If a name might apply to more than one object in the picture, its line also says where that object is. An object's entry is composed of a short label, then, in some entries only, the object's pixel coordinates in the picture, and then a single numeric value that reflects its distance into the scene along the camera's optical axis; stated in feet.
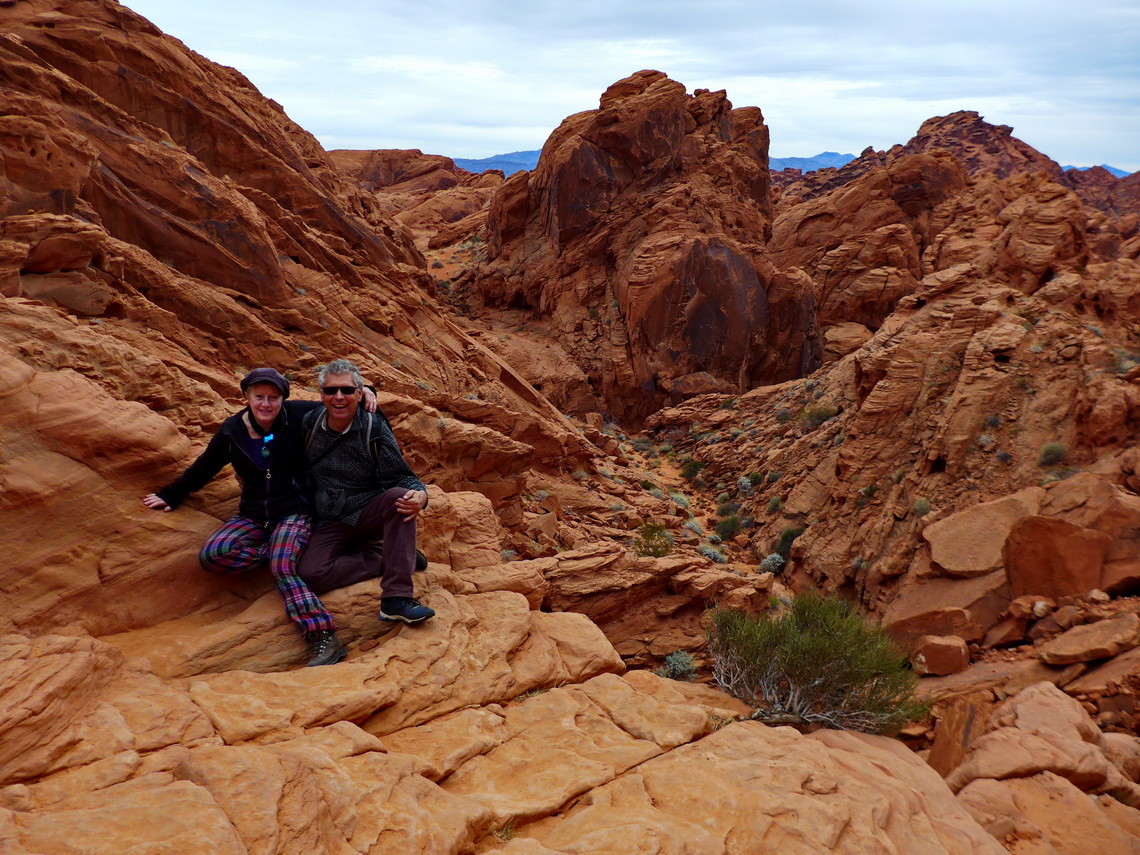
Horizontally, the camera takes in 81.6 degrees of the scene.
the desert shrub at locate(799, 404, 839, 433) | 69.87
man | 15.88
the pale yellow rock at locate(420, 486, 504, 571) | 22.57
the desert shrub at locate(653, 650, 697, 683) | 27.22
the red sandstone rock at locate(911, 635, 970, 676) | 31.01
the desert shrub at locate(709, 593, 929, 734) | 22.76
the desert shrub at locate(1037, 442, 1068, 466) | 43.29
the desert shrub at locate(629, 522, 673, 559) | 41.72
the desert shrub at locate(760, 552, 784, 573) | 53.78
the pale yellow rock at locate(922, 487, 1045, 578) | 38.55
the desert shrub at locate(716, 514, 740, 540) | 64.54
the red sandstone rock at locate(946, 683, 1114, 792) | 21.11
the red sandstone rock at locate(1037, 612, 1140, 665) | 27.68
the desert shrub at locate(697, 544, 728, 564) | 53.06
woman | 15.07
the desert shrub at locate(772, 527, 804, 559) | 55.72
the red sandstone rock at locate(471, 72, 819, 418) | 93.25
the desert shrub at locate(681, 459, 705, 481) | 80.44
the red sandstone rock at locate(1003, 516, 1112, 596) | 33.22
